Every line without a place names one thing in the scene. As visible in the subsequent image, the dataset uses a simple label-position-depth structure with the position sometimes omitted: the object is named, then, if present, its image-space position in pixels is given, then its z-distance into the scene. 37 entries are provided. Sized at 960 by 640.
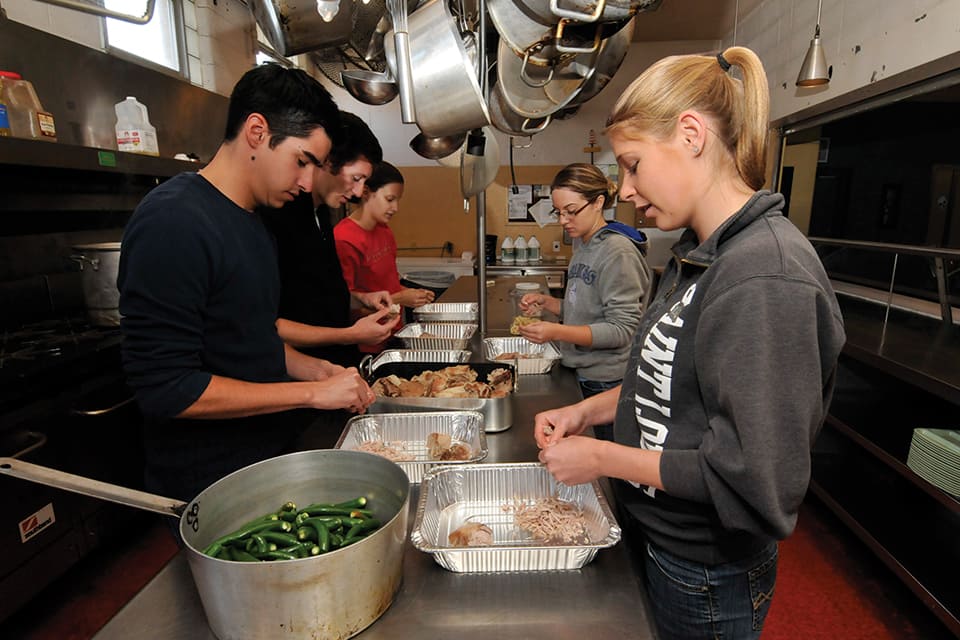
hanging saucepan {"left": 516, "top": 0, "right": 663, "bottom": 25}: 1.21
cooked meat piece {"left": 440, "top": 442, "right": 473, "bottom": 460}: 1.31
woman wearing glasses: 1.98
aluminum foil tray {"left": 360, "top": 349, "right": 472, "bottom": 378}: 2.08
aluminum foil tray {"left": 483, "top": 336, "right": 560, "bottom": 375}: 2.09
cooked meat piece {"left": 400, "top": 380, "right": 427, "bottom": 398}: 1.68
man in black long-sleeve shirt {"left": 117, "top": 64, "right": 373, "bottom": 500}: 1.09
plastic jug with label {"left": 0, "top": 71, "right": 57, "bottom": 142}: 2.07
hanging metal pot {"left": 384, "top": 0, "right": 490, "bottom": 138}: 1.37
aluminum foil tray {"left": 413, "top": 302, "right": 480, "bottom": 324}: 3.10
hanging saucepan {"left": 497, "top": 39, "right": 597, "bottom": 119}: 1.80
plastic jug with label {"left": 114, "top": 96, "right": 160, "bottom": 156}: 2.77
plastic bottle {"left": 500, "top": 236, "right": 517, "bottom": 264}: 5.98
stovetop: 1.87
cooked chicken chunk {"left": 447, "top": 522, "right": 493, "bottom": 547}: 1.03
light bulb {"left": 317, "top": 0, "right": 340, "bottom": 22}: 1.32
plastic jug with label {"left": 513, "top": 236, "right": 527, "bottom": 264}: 5.95
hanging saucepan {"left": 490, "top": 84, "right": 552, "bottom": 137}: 1.90
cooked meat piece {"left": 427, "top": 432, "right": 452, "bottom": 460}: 1.36
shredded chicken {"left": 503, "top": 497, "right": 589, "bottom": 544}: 1.06
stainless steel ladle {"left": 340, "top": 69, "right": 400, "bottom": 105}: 1.71
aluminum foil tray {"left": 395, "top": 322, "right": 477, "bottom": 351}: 2.47
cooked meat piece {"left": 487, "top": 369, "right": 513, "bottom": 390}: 1.75
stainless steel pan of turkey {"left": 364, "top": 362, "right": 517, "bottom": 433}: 1.51
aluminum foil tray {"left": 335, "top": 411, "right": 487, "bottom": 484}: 1.45
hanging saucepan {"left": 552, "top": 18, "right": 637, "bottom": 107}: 1.82
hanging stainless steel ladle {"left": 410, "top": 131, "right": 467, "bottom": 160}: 2.26
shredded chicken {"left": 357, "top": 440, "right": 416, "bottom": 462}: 1.38
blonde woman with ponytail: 0.75
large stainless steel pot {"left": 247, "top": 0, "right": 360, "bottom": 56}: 1.28
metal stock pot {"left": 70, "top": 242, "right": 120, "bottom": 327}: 2.48
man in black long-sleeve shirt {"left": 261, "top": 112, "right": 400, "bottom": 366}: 1.94
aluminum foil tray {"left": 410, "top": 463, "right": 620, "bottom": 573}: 0.95
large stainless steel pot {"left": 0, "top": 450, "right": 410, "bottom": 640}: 0.74
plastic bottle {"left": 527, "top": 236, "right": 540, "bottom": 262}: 5.99
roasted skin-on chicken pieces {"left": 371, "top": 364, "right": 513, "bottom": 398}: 1.67
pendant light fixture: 2.98
